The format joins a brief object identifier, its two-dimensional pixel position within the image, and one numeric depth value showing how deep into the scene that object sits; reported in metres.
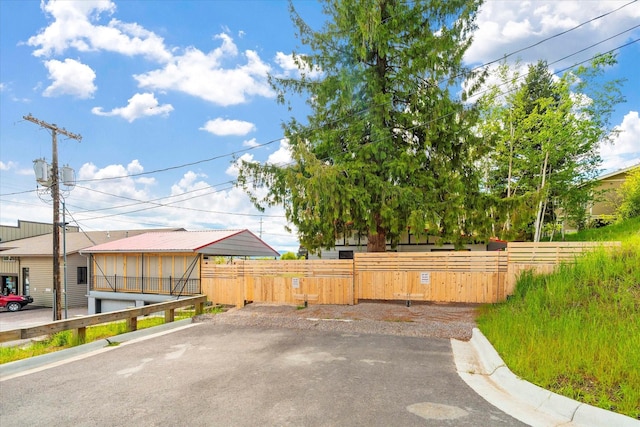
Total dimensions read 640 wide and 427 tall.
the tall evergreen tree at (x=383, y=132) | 11.05
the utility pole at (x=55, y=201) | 14.67
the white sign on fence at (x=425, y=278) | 11.11
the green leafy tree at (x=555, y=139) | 19.70
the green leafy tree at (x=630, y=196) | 19.47
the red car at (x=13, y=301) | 22.55
